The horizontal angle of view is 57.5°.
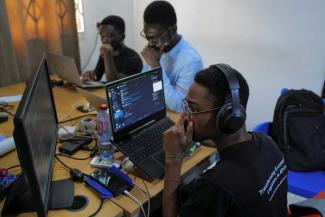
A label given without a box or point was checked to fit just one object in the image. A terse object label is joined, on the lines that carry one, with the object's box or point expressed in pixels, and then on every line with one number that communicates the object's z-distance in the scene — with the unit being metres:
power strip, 1.23
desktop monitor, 0.72
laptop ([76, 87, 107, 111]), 1.54
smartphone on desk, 1.08
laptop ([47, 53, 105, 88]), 2.01
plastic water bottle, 1.33
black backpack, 1.73
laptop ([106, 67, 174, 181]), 1.22
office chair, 1.62
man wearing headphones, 0.87
